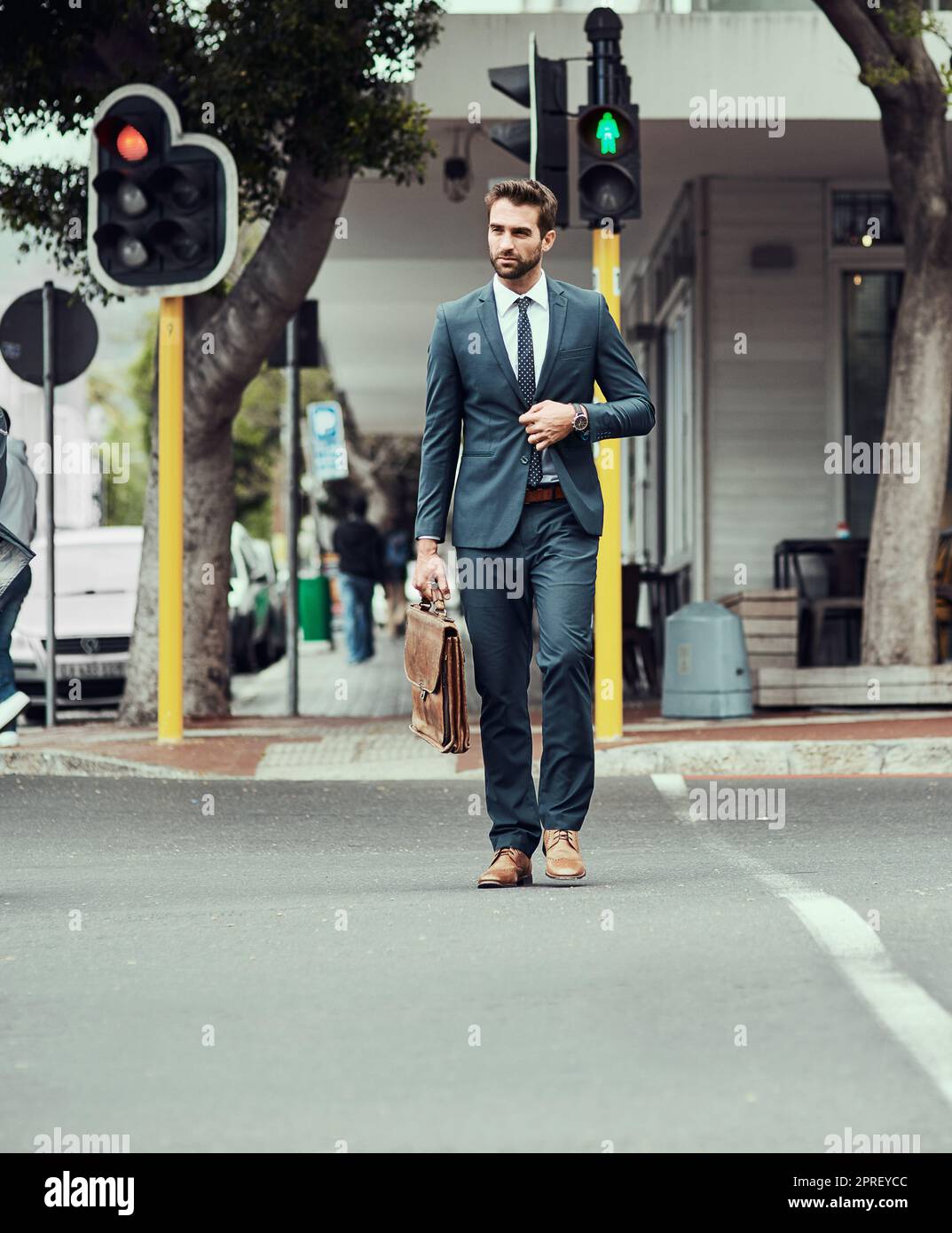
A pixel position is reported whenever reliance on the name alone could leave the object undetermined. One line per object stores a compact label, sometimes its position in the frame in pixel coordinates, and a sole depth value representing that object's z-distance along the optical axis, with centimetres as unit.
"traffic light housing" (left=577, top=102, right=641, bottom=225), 1077
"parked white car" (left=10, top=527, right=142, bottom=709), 1672
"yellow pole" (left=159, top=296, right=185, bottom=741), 1152
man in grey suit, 640
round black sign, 1385
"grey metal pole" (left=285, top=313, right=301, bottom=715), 1575
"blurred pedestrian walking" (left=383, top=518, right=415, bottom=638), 3650
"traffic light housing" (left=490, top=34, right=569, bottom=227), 1079
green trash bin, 3111
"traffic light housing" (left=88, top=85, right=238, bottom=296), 1120
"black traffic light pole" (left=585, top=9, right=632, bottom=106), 1095
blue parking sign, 2381
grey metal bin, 1303
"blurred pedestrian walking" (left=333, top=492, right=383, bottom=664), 2450
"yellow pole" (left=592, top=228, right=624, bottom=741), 1111
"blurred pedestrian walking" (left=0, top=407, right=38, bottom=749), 1127
